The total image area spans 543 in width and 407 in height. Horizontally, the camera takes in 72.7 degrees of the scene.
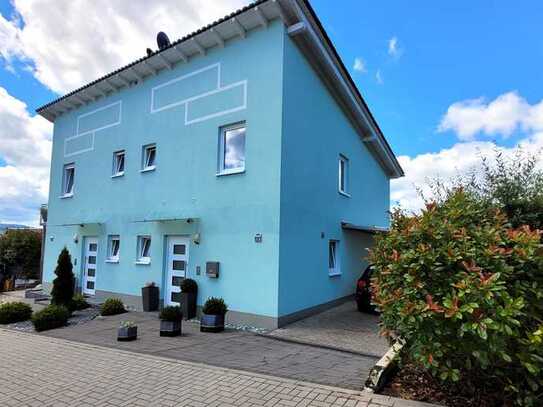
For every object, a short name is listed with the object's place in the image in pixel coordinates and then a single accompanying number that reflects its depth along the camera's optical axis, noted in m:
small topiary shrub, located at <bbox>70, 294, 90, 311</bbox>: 11.62
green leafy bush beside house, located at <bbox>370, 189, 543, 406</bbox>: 3.50
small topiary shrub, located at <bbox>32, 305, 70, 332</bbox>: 9.51
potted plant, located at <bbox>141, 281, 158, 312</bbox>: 11.49
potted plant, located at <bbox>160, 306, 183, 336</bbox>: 8.25
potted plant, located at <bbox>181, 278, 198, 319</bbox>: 10.17
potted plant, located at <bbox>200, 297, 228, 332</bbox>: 8.66
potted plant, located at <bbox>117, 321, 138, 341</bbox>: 7.94
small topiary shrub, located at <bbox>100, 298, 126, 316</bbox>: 11.13
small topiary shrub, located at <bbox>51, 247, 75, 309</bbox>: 11.34
